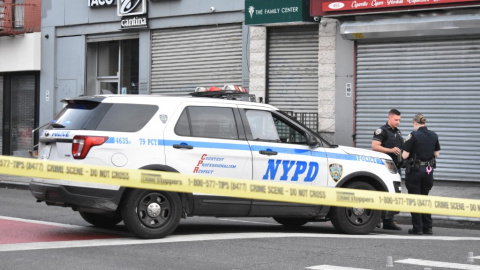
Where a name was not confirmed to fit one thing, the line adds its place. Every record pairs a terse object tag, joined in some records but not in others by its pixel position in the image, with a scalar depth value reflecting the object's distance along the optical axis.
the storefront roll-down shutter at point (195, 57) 22.91
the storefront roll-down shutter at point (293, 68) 21.33
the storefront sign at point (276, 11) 20.50
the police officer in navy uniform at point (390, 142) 12.84
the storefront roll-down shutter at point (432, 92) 18.69
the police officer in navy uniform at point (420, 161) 12.26
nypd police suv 10.18
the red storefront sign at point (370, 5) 18.02
